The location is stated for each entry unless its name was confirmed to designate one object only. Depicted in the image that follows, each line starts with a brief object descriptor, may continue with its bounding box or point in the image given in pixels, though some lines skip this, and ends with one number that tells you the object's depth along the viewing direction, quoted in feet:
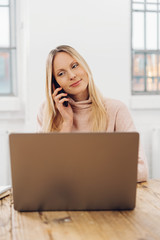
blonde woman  6.84
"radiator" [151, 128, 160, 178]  10.13
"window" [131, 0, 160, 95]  10.97
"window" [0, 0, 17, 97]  10.58
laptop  3.53
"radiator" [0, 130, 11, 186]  9.89
